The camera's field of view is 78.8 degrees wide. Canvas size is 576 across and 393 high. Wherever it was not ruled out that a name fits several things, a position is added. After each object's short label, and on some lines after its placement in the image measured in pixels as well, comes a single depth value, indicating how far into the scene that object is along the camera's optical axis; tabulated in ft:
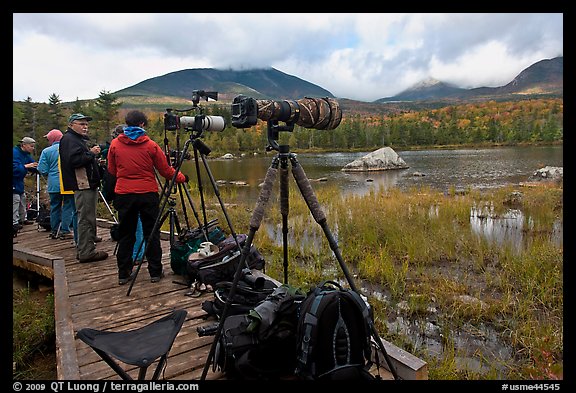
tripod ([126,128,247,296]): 11.93
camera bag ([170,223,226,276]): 13.71
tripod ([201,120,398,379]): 7.52
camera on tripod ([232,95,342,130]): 7.48
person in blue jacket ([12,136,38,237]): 21.52
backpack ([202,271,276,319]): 9.56
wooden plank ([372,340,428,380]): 7.57
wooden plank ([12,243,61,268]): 16.75
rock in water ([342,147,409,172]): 85.97
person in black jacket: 15.10
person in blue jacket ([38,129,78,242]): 18.69
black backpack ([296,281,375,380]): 6.66
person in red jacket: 12.55
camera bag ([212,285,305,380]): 7.35
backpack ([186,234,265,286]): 12.07
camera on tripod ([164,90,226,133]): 11.50
